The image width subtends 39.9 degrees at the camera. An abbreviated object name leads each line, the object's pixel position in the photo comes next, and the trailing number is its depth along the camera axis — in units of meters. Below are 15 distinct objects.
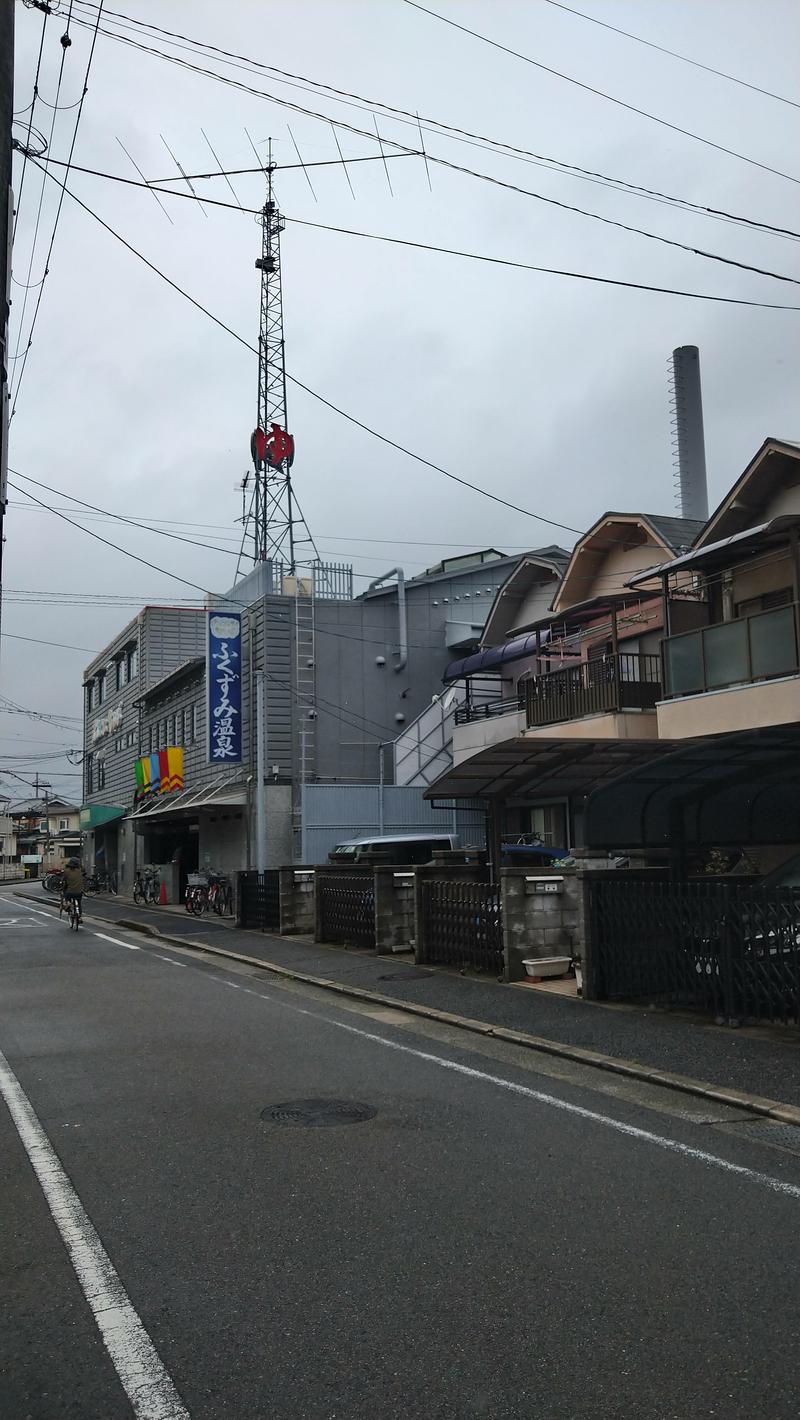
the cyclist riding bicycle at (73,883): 25.31
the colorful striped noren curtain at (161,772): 37.44
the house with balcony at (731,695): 12.80
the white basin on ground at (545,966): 13.55
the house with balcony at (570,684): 17.89
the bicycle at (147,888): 36.22
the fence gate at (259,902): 22.88
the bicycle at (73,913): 25.39
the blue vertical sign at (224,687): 30.16
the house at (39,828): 108.31
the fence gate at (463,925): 14.52
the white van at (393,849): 24.83
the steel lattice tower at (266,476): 32.34
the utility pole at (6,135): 5.98
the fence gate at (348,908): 18.31
